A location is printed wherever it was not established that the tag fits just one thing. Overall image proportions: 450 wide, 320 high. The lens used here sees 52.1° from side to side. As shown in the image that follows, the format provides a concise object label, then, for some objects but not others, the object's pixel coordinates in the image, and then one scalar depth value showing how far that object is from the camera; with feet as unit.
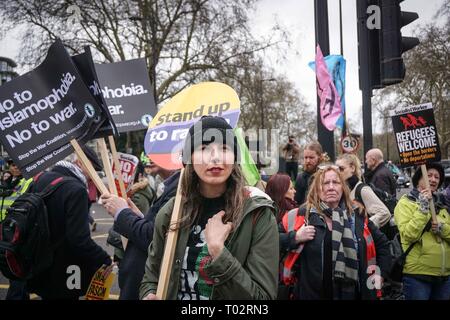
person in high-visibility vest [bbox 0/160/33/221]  15.33
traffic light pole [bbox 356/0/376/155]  14.49
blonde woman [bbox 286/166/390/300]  9.70
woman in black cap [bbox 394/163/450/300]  11.84
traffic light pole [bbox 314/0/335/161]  17.21
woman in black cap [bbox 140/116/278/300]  5.82
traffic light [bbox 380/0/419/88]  14.01
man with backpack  10.19
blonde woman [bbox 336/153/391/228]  13.23
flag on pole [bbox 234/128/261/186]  11.17
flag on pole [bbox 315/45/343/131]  18.42
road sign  28.12
